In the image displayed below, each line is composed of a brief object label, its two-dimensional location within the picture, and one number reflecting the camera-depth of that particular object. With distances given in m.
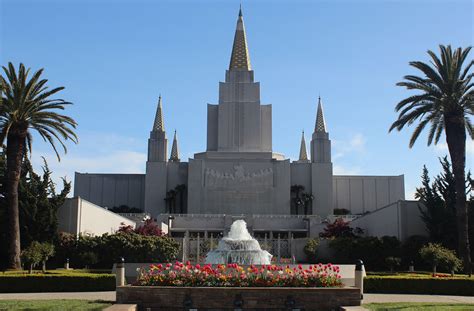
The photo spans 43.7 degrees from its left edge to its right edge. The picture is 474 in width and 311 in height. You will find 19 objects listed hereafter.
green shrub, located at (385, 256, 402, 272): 33.84
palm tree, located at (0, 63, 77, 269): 30.47
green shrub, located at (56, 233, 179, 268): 35.38
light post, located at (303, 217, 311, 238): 61.18
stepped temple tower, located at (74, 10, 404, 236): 71.56
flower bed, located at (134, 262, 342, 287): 17.39
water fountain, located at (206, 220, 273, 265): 28.50
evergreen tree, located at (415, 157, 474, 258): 36.41
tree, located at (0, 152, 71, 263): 34.22
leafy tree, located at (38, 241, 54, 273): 28.86
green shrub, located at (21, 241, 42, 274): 27.52
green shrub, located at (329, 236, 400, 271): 38.53
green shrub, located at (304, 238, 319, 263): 44.00
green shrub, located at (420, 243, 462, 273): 27.67
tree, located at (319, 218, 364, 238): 48.75
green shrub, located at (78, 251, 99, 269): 34.75
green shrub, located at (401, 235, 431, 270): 36.88
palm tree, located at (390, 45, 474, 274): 32.16
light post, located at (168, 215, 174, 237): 57.54
